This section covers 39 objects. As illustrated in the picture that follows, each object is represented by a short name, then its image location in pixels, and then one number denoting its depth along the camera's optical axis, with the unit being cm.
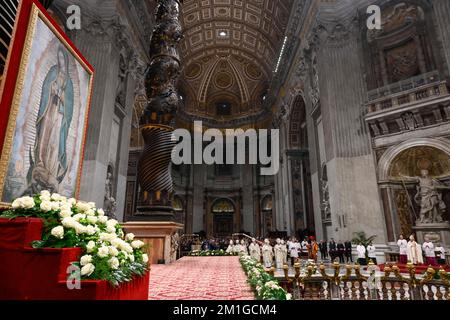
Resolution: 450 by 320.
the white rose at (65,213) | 241
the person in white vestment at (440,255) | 895
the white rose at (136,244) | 297
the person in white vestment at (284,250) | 1091
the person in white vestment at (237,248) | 1274
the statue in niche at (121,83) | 1377
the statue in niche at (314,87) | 1431
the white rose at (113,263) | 214
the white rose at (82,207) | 288
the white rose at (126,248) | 248
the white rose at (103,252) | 213
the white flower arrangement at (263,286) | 266
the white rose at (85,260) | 205
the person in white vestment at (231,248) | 1334
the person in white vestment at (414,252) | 885
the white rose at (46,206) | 246
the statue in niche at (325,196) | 1280
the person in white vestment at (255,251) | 1122
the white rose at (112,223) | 288
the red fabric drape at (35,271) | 198
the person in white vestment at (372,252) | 1000
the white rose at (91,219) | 261
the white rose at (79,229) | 228
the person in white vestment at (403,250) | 927
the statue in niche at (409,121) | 1074
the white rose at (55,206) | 251
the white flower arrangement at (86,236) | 213
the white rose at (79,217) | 247
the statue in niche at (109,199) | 1186
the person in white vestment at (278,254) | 1086
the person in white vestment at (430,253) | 879
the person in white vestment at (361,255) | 994
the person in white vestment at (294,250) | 1145
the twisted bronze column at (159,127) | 651
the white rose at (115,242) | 242
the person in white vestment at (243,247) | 1231
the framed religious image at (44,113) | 401
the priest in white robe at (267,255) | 1066
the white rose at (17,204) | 245
